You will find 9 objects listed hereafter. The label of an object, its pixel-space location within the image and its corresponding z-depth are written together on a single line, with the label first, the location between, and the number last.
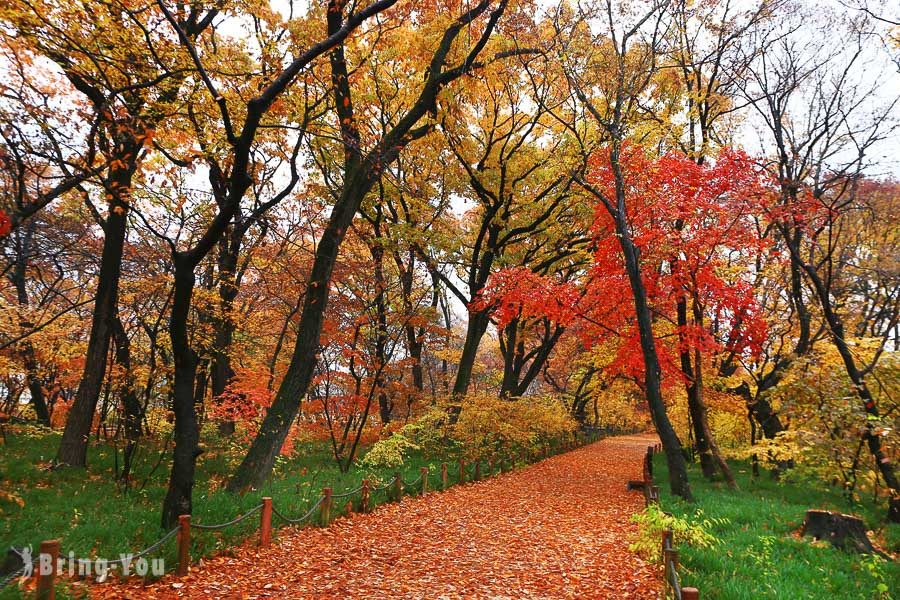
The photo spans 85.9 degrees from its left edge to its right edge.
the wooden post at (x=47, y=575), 4.00
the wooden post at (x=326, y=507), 8.26
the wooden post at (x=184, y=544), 5.64
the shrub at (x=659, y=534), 6.37
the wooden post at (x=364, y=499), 9.40
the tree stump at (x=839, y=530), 7.23
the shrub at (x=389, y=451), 12.80
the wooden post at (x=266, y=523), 6.96
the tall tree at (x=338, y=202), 8.87
